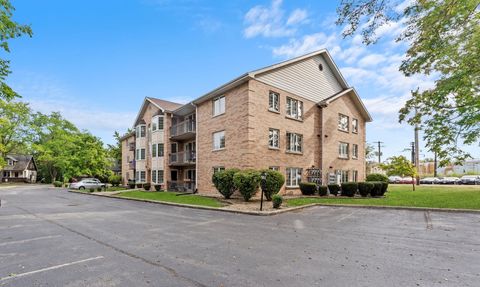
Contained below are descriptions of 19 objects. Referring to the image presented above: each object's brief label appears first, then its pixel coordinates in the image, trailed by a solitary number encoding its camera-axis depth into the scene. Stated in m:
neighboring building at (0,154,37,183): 67.17
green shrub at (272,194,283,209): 13.88
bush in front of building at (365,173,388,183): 24.29
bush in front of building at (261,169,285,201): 16.89
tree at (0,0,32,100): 8.37
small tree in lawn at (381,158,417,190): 25.64
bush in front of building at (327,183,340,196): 20.13
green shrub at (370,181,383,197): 19.50
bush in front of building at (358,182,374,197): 19.38
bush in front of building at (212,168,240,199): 18.17
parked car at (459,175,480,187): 42.52
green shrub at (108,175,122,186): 44.36
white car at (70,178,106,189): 36.91
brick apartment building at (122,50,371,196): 19.52
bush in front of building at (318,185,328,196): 19.71
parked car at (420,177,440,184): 46.56
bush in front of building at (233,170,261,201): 16.78
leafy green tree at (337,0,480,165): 10.44
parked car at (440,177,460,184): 45.06
